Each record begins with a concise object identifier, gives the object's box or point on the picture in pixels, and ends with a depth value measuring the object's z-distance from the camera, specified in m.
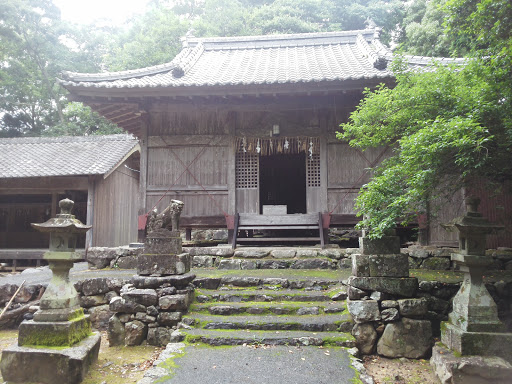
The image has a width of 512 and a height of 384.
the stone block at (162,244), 5.80
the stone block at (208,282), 6.50
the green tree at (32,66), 22.30
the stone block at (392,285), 5.15
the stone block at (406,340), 4.86
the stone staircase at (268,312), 4.80
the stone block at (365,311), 4.96
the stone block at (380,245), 5.34
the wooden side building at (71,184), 12.54
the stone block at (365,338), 4.89
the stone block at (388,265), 5.22
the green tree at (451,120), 4.21
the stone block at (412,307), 4.99
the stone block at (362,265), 5.27
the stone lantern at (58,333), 4.06
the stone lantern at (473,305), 4.06
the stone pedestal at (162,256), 5.73
